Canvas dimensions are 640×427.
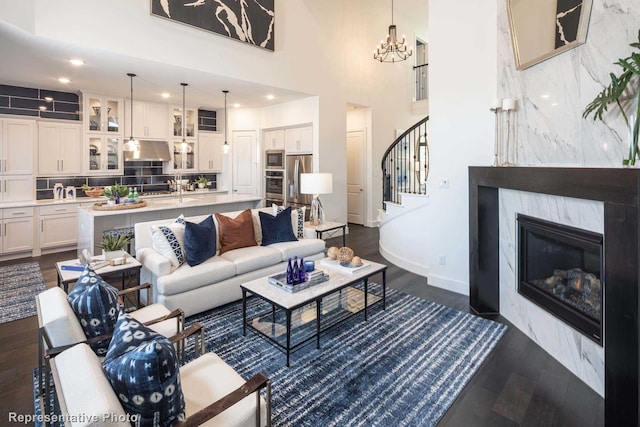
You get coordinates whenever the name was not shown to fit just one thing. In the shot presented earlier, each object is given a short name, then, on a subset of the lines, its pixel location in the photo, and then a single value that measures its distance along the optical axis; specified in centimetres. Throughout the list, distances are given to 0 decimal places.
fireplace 177
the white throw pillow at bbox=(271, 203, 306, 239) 492
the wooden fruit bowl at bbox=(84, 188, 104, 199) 637
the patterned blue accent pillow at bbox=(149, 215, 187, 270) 352
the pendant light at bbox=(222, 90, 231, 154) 629
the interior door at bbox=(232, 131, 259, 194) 807
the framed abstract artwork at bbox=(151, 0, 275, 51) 448
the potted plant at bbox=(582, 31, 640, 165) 187
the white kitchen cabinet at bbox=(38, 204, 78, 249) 576
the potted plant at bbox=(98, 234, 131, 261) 347
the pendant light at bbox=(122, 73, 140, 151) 523
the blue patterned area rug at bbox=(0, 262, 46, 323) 353
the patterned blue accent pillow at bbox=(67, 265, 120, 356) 191
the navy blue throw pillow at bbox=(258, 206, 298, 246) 454
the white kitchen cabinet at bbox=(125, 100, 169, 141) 696
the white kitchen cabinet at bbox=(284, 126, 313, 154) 714
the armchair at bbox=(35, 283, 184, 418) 167
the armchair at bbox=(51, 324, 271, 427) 116
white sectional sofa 329
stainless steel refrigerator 721
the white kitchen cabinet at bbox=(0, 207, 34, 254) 535
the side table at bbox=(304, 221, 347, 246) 521
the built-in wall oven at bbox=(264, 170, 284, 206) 772
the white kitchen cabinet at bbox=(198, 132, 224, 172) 814
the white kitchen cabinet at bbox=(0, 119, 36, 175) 544
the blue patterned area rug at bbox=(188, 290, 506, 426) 216
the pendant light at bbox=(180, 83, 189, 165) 593
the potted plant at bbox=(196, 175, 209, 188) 809
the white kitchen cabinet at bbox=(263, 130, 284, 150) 769
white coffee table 269
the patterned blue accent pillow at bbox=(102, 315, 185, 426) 122
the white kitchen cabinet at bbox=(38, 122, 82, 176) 601
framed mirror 240
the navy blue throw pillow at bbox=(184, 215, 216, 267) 358
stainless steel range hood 700
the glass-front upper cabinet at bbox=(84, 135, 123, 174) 656
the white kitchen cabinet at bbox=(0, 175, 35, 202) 552
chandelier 651
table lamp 522
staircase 491
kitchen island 483
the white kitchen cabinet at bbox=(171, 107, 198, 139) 763
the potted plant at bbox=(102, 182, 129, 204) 521
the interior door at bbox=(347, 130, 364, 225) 855
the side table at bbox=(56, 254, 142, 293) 299
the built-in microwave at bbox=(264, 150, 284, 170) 769
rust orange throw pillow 417
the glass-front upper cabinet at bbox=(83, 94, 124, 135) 645
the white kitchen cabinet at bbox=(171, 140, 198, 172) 773
